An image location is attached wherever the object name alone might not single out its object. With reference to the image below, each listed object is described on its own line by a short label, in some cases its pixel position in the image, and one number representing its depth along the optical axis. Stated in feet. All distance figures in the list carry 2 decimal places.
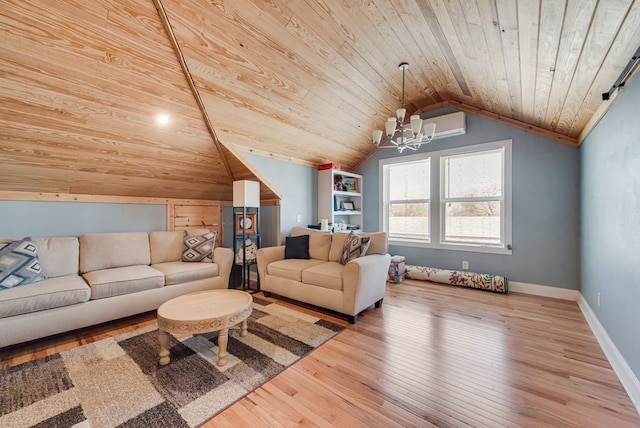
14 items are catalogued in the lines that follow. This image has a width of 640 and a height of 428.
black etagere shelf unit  11.71
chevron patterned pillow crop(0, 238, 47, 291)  7.38
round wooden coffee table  5.94
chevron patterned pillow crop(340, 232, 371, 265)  10.09
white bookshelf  15.30
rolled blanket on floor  11.71
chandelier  8.91
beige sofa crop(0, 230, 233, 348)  6.93
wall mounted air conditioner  12.78
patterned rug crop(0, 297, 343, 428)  4.75
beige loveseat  8.68
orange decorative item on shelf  15.31
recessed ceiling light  9.01
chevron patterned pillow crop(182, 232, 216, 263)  11.41
